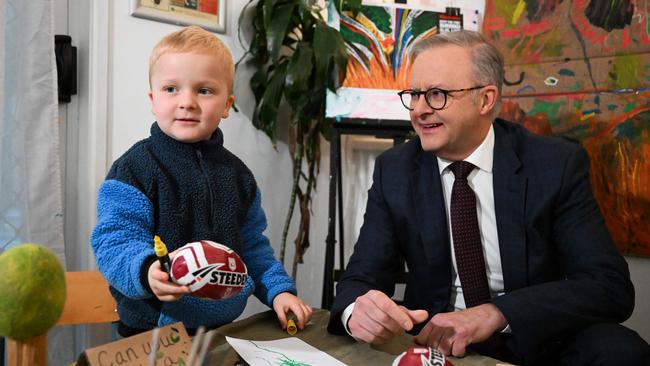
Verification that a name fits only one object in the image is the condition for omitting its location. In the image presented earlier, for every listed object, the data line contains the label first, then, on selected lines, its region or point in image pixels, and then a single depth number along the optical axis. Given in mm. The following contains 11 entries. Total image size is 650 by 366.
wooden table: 948
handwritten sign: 740
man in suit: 1232
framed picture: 2160
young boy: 1056
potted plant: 2352
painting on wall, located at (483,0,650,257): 2195
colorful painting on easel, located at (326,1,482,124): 2402
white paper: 910
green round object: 512
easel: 2391
